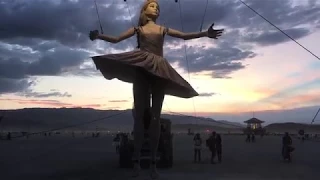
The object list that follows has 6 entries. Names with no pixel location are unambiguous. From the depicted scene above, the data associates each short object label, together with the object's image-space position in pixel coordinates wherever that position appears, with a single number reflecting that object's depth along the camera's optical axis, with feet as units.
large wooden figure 15.57
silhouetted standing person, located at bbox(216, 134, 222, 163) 42.79
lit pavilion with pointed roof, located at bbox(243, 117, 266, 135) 170.37
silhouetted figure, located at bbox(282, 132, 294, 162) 44.86
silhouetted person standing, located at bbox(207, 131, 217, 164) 43.62
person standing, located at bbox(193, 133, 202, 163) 43.27
